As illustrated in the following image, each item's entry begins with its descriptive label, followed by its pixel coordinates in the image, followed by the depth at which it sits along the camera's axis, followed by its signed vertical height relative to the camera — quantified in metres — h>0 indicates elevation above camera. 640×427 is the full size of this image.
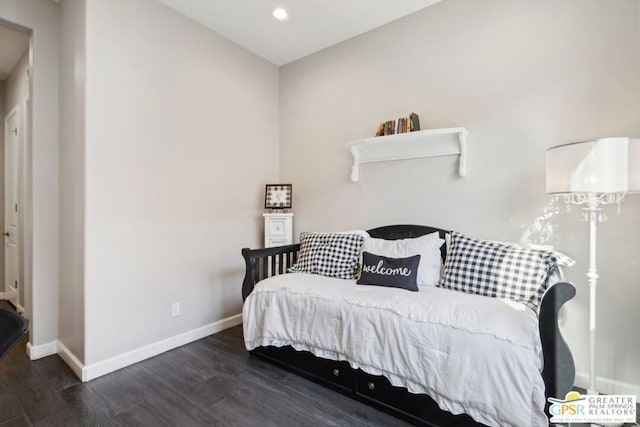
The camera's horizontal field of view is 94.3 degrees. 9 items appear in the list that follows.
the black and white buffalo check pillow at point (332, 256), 2.42 -0.39
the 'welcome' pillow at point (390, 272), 2.02 -0.44
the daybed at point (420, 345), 1.26 -0.71
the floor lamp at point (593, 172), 1.46 +0.20
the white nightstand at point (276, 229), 3.17 -0.20
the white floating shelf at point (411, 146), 2.30 +0.55
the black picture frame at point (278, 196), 3.21 +0.16
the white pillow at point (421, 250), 2.13 -0.31
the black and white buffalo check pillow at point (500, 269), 1.73 -0.37
